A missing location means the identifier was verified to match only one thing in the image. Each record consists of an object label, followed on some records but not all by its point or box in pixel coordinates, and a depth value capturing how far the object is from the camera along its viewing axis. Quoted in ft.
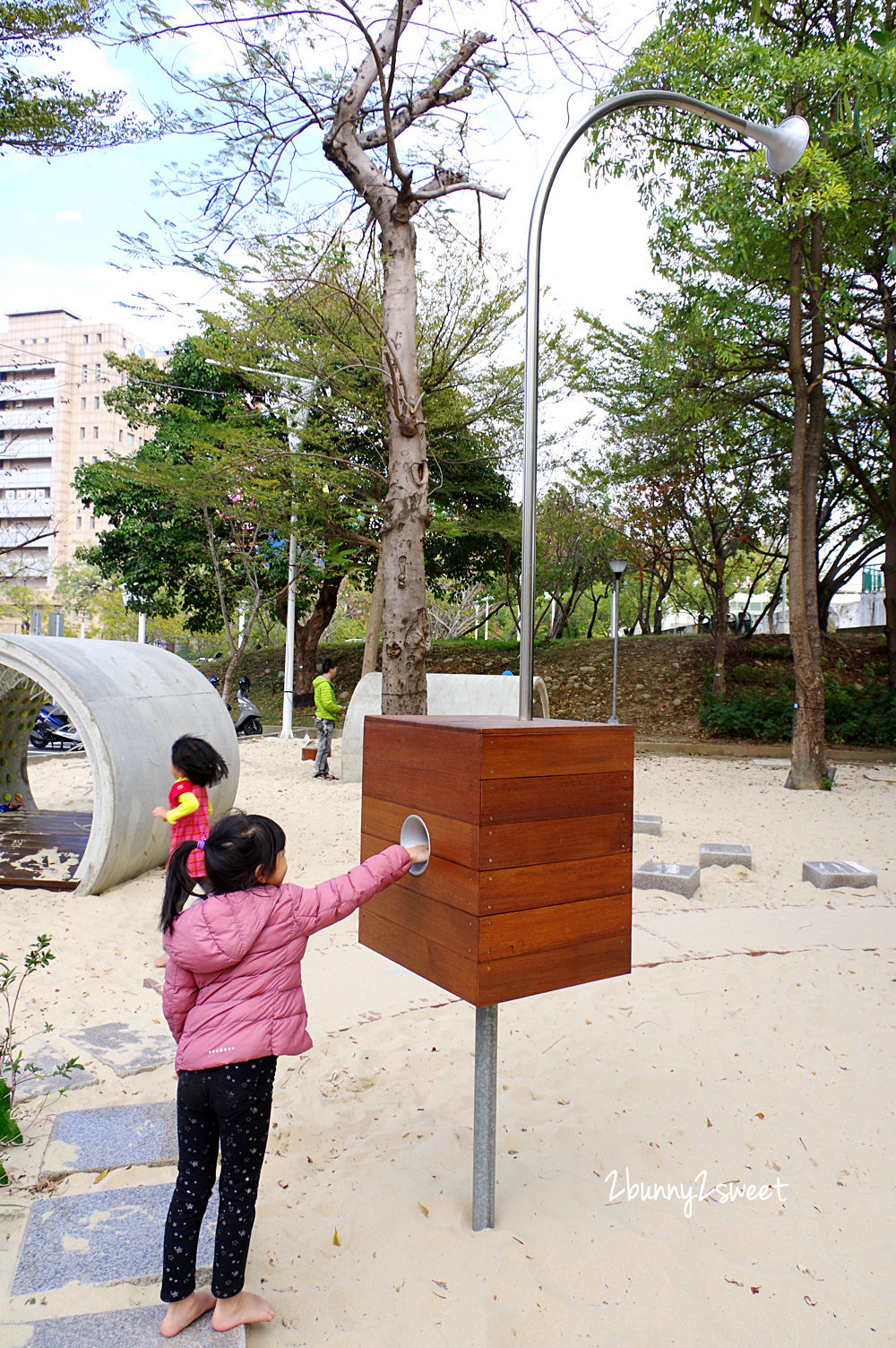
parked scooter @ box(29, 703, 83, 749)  50.80
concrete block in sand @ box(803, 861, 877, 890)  21.70
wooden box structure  7.81
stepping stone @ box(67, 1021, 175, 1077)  12.58
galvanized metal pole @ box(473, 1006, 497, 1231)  8.77
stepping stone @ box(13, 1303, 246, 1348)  6.98
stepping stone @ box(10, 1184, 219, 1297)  7.79
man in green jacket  37.50
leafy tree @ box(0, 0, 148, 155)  24.21
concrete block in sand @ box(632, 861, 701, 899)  21.07
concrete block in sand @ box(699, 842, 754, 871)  23.59
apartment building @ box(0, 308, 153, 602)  201.16
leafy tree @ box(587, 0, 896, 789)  28.58
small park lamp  58.16
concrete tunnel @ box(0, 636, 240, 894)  19.83
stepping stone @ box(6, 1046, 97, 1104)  11.48
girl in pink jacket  7.16
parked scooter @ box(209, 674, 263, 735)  56.59
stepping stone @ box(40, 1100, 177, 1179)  9.72
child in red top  16.75
